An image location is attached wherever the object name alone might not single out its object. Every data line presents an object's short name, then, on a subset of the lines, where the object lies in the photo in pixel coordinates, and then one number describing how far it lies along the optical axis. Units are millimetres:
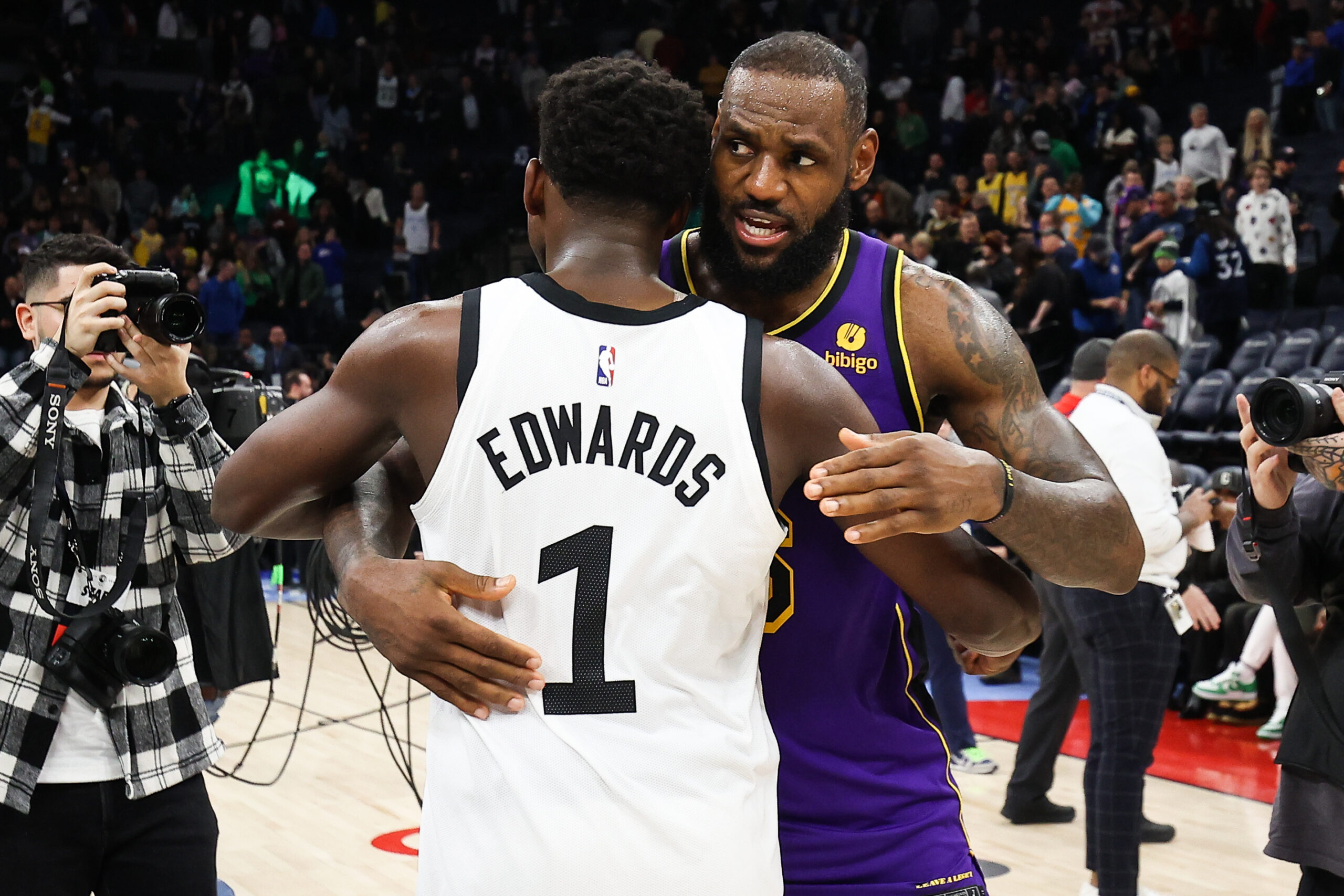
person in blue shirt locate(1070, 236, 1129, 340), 11094
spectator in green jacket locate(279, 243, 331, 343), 16609
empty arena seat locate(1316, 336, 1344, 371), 8562
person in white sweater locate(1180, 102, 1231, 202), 12727
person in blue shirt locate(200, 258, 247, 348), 15586
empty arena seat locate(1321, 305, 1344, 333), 10398
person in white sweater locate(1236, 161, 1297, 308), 11188
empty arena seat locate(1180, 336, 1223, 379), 10422
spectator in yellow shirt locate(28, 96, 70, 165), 18578
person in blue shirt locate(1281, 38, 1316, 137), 13359
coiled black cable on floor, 4734
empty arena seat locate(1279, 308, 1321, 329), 10523
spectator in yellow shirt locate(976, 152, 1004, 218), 13562
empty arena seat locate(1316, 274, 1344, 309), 11305
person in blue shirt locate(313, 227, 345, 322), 16953
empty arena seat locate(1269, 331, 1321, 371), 9547
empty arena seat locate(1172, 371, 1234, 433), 9727
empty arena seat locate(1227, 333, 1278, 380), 9977
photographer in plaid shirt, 2744
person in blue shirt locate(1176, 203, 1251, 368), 10648
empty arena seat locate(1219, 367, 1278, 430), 9281
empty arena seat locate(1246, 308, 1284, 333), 10984
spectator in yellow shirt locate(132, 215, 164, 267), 16578
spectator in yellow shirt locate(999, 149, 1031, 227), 13414
